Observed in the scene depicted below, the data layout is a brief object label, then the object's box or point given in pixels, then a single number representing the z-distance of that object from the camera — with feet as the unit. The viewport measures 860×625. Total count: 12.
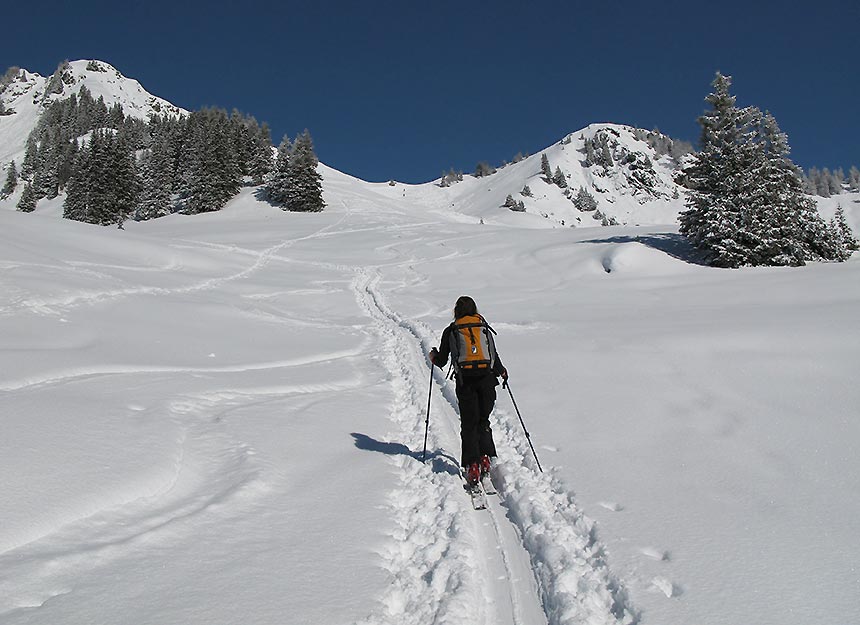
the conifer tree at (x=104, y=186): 159.22
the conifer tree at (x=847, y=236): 80.38
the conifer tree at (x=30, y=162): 295.28
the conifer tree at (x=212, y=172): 173.78
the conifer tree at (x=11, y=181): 289.53
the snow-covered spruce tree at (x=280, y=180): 175.32
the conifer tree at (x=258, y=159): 212.23
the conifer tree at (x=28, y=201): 227.20
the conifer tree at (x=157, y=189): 179.11
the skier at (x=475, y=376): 18.71
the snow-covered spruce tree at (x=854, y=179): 440.45
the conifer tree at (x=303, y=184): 172.35
